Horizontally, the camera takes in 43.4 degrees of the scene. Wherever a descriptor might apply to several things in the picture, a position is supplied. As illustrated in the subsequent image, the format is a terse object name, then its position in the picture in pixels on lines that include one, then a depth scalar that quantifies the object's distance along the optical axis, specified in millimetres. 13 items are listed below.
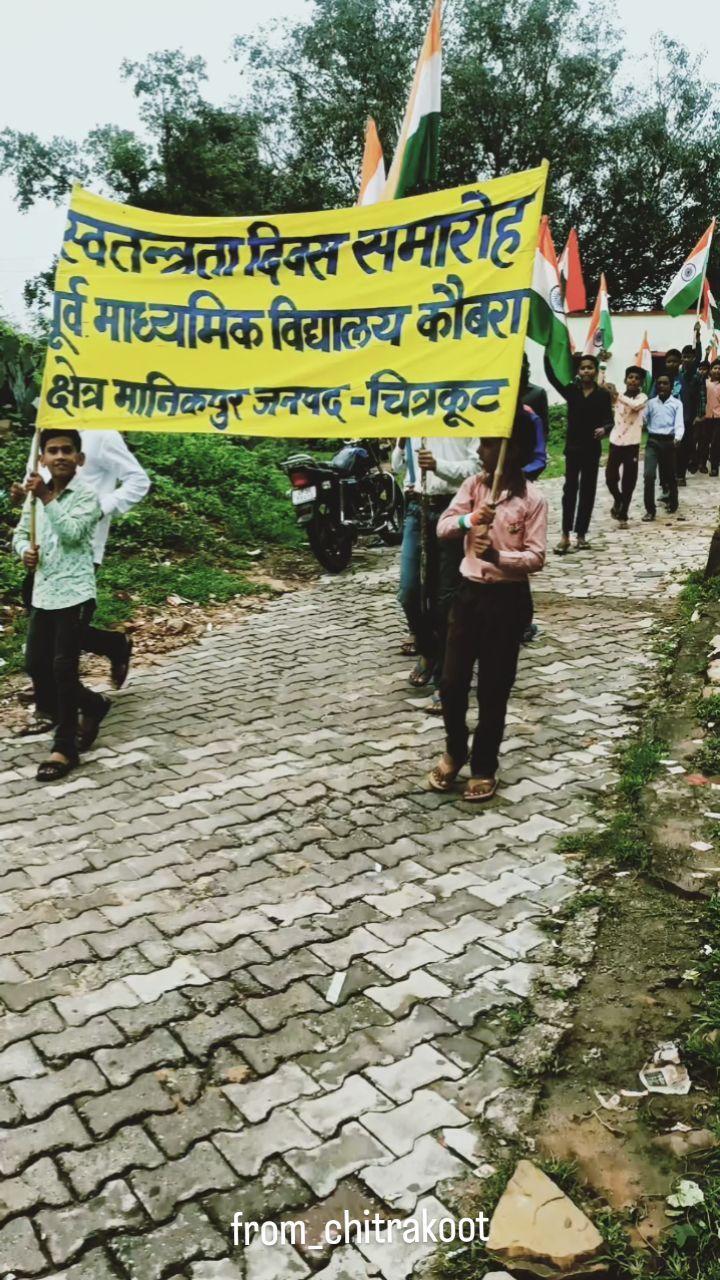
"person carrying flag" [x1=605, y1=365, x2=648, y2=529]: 10516
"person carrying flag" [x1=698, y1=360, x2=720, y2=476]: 14367
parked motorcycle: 8461
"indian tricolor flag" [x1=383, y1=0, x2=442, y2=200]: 4594
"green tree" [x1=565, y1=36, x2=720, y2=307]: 31062
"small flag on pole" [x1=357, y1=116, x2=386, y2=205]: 5840
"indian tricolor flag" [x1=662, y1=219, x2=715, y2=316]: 12727
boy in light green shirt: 4469
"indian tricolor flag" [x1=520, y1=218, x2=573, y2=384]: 5480
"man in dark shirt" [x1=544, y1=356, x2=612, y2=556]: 8883
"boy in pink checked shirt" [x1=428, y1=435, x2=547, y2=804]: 3881
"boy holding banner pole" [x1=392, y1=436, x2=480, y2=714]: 4984
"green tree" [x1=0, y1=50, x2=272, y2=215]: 27375
